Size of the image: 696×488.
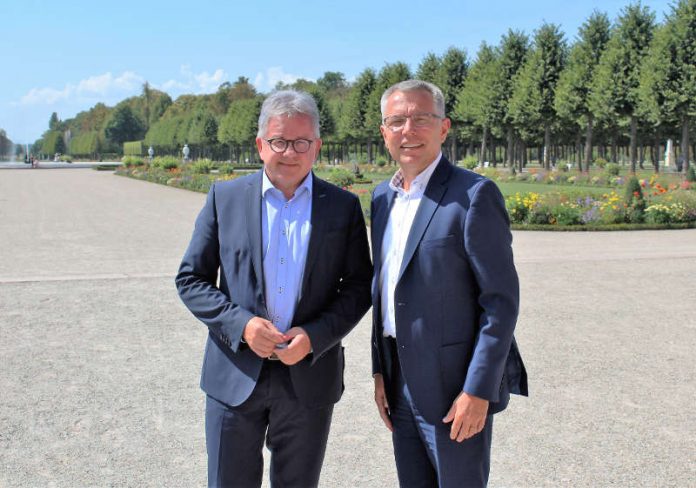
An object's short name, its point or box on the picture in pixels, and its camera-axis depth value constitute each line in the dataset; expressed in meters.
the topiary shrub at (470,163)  35.91
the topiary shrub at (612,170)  30.12
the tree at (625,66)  33.62
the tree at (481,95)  43.38
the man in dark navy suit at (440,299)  2.15
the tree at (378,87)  52.53
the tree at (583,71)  36.78
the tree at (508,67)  42.72
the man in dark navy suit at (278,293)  2.34
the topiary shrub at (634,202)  15.31
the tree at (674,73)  30.02
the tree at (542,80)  39.59
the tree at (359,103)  56.00
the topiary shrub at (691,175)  25.51
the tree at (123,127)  110.62
